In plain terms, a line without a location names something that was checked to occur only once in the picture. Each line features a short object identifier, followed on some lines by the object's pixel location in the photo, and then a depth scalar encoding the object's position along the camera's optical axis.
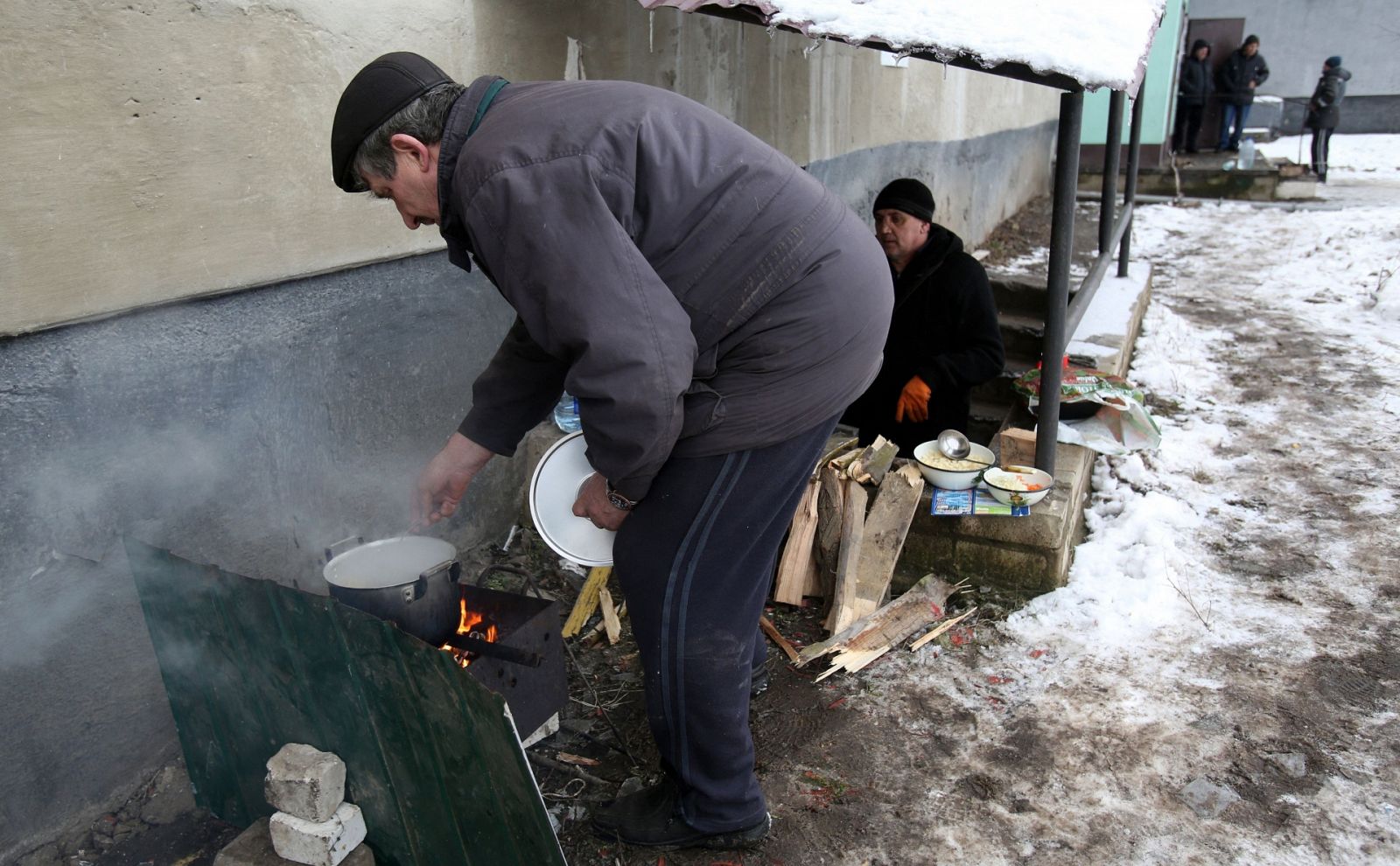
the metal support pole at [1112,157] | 6.28
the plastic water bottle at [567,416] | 4.64
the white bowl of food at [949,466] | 4.18
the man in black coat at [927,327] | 4.72
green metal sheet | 2.19
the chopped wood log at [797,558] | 4.20
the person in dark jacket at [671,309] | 1.98
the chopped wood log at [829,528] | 4.16
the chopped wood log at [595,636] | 4.00
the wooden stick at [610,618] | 4.00
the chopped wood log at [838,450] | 4.40
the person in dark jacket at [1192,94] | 17.81
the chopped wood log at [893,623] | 3.84
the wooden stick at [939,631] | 3.89
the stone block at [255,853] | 2.57
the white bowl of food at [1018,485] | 4.04
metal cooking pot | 2.67
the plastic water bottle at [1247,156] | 15.73
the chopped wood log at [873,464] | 4.30
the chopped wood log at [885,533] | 4.12
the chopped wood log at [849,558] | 3.98
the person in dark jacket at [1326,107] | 15.80
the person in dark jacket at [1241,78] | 17.50
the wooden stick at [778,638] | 3.85
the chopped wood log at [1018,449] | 4.76
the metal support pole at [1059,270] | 4.11
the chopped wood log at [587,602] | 4.05
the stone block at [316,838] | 2.48
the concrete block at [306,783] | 2.48
